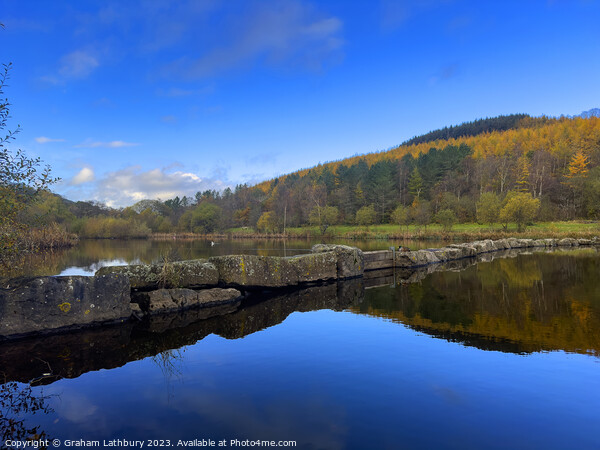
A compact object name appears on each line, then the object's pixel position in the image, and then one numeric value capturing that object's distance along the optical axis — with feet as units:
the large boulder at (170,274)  33.24
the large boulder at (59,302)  24.62
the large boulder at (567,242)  120.38
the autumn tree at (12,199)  25.17
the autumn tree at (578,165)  243.40
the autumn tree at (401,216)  227.28
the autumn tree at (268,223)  274.98
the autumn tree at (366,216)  247.09
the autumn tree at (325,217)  242.37
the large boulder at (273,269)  36.68
